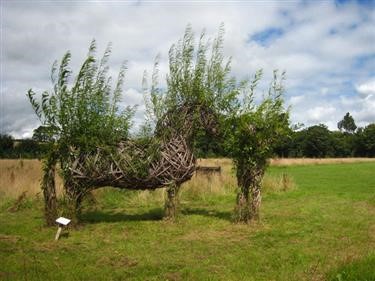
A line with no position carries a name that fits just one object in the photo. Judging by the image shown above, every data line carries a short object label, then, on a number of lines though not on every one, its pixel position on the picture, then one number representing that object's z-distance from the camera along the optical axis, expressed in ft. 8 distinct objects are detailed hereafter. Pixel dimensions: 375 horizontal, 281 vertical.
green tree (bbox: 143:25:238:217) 39.78
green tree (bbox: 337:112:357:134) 495.82
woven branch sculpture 37.06
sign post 33.07
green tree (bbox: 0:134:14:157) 149.64
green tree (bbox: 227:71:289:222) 38.45
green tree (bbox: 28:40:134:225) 36.86
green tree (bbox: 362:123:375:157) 312.91
